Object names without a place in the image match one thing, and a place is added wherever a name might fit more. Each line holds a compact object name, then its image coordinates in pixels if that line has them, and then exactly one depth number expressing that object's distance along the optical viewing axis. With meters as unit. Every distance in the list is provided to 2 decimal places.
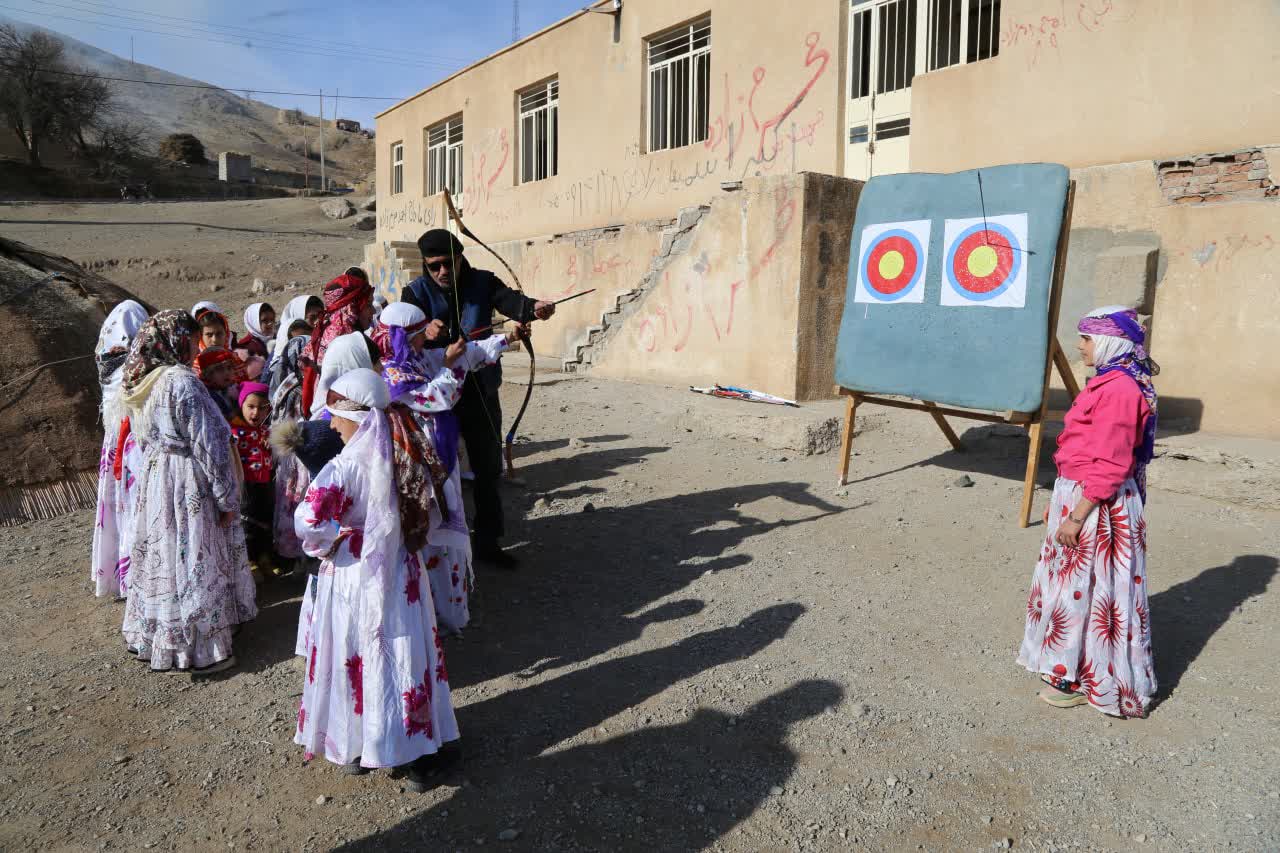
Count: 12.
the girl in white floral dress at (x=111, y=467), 4.13
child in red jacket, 4.44
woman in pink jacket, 2.92
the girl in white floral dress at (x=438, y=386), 3.52
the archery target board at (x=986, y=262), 4.90
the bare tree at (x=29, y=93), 35.62
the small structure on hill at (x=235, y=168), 38.94
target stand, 4.79
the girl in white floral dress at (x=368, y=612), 2.51
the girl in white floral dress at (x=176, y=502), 3.44
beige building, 6.05
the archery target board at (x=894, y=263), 5.37
